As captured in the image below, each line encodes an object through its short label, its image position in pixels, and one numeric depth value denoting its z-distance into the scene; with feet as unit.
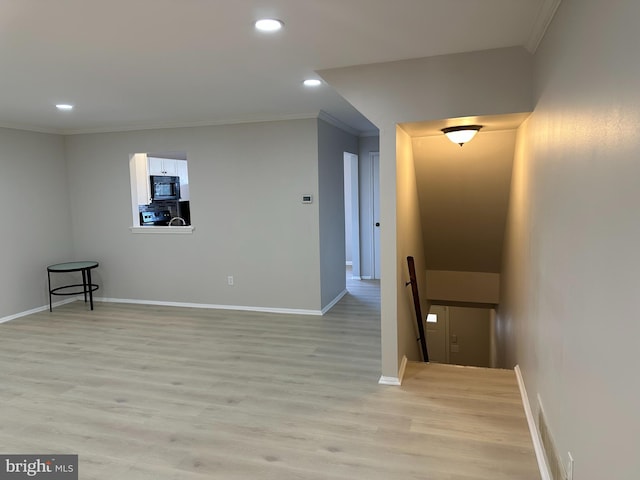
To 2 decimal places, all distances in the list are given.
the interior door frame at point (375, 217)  22.94
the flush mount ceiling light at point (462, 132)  10.31
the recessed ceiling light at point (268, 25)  7.58
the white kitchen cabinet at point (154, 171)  23.32
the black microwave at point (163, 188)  24.36
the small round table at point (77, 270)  18.08
